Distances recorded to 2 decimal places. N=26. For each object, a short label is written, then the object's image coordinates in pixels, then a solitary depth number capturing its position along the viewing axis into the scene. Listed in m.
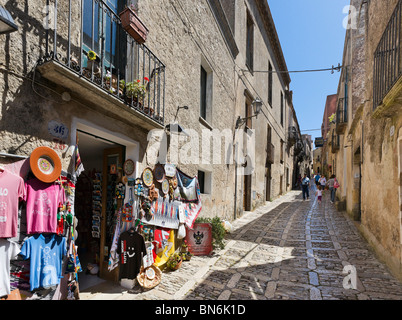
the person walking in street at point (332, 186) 13.12
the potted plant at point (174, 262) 4.79
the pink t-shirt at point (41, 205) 2.56
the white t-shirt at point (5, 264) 2.34
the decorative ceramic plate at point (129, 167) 4.25
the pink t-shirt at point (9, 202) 2.31
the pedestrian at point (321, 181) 14.92
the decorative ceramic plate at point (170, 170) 5.02
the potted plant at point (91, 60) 3.07
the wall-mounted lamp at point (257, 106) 8.57
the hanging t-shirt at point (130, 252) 4.07
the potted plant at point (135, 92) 3.72
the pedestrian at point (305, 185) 15.07
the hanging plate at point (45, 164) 2.60
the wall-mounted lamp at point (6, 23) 2.05
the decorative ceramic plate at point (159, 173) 4.72
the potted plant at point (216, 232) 5.93
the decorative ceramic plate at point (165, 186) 4.89
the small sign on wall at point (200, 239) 5.65
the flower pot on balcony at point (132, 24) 3.67
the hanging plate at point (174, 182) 5.17
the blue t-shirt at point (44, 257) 2.56
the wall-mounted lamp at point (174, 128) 5.16
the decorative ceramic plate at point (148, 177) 4.39
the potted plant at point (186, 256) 5.30
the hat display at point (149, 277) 4.00
